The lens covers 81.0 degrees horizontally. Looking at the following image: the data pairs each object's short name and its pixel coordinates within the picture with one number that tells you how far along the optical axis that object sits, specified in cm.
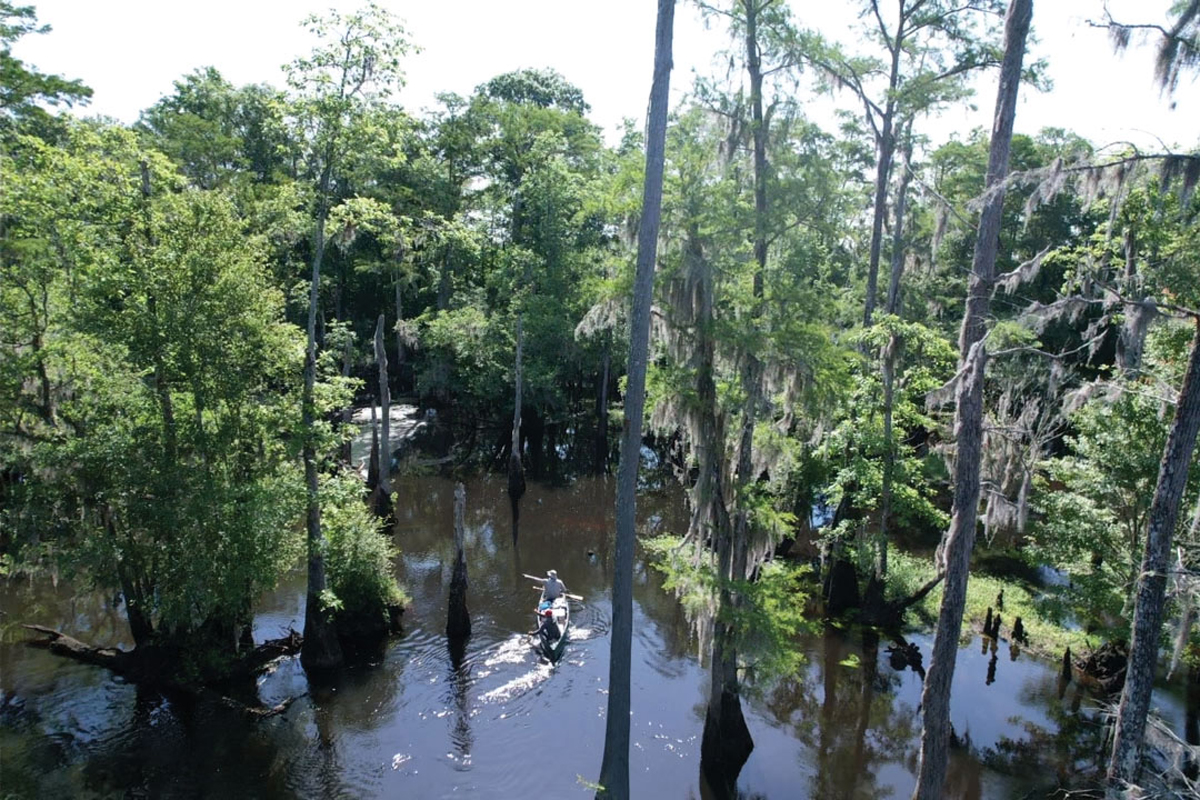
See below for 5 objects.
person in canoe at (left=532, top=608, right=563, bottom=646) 1355
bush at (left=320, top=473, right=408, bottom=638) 1297
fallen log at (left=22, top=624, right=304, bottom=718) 1095
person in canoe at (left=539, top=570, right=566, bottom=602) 1485
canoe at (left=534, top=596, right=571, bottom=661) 1335
